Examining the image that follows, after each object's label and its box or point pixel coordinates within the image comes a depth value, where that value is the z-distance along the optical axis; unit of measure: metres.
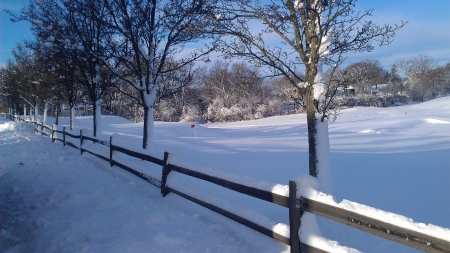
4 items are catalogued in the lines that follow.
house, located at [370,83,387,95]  63.47
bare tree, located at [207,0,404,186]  5.33
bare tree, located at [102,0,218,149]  9.62
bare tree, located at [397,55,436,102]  66.69
